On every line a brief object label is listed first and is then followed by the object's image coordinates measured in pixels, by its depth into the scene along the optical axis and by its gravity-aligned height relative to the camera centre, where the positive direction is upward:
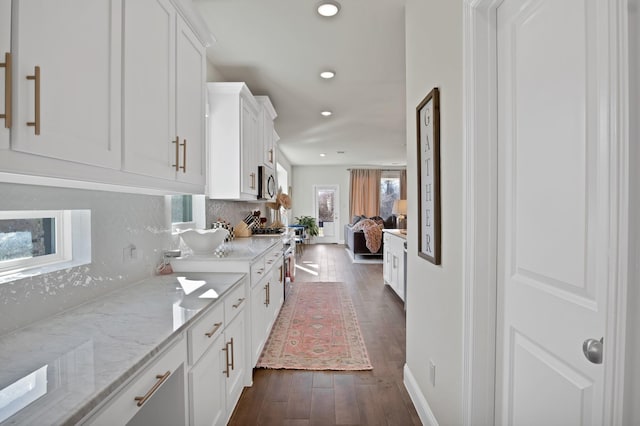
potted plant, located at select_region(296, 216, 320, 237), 10.44 -0.43
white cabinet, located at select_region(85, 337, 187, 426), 0.86 -0.54
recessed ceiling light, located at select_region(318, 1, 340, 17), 2.32 +1.43
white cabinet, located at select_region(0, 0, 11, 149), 0.77 +0.32
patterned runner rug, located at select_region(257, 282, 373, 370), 2.67 -1.20
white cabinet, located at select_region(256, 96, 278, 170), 3.94 +0.98
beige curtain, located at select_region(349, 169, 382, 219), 10.84 +0.58
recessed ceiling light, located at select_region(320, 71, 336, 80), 3.54 +1.45
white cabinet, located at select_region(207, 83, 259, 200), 3.04 +0.63
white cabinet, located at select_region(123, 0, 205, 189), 1.32 +0.54
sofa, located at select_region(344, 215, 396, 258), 7.39 -0.76
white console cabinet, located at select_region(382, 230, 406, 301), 4.09 -0.67
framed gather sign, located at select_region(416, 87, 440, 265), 1.71 +0.19
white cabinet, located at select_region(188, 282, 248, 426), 1.37 -0.74
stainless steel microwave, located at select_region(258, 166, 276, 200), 3.90 +0.33
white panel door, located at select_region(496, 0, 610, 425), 0.81 +0.01
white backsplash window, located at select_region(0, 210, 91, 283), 1.21 -0.13
